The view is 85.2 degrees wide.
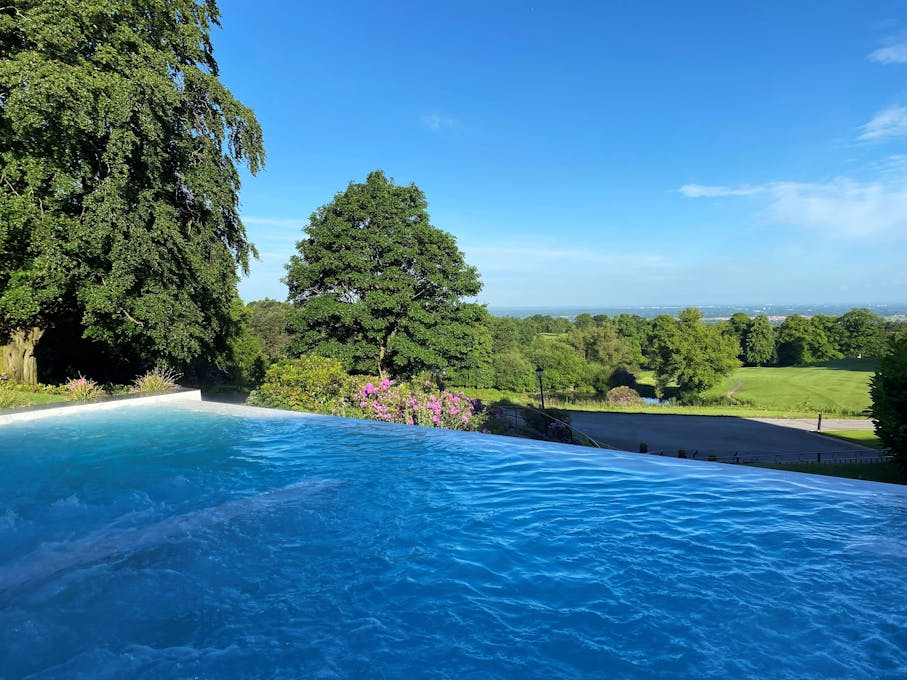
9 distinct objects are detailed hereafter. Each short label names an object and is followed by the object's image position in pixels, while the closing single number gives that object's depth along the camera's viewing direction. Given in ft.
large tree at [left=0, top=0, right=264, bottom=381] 33.78
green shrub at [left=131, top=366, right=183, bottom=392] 40.57
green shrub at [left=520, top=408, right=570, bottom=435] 60.70
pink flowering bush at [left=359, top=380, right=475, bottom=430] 38.91
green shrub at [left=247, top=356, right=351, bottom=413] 41.50
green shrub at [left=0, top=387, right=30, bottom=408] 32.42
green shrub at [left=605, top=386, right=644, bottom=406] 145.92
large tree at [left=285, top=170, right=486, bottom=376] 58.23
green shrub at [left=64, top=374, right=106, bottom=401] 36.87
